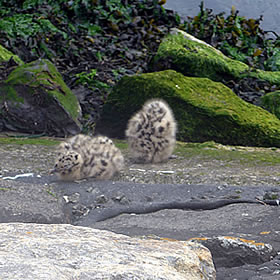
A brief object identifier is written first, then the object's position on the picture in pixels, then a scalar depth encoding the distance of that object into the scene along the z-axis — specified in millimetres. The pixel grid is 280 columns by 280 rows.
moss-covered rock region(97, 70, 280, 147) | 17297
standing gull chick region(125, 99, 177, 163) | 13547
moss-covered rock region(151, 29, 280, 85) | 23281
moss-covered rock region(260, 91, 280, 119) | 21547
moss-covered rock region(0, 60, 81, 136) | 18219
